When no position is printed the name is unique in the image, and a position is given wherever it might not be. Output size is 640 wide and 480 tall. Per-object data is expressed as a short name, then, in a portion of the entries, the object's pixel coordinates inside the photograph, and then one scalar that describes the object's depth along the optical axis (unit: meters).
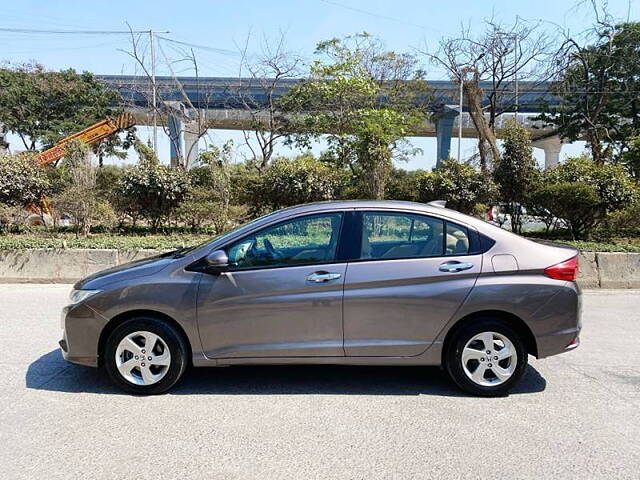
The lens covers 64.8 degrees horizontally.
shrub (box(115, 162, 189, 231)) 12.99
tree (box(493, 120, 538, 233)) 12.16
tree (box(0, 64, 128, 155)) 32.06
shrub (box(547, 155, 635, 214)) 10.97
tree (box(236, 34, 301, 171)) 24.33
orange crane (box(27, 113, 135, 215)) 20.59
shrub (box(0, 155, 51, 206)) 12.62
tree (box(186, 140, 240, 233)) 12.57
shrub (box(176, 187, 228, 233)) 12.54
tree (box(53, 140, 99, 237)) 12.18
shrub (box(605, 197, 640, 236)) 10.41
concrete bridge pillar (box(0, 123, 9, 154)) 26.50
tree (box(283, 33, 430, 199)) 12.53
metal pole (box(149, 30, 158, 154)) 22.73
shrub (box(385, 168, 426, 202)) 13.17
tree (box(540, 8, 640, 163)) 20.72
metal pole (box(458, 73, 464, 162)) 31.53
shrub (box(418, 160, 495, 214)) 12.54
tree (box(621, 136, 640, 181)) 12.18
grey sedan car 3.99
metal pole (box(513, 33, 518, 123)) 21.82
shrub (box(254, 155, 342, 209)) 13.03
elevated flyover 25.05
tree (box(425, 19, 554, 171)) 19.28
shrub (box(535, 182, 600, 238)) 10.81
